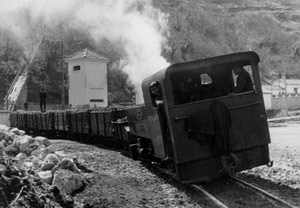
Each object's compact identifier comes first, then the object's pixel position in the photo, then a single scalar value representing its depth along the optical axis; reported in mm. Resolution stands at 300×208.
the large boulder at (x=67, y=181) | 7457
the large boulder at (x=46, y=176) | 7695
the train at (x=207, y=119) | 7258
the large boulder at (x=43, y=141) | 11053
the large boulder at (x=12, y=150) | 10773
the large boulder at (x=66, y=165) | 8050
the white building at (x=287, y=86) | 52075
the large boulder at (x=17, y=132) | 13550
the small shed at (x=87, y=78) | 34369
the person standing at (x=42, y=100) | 23794
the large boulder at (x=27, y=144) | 10680
